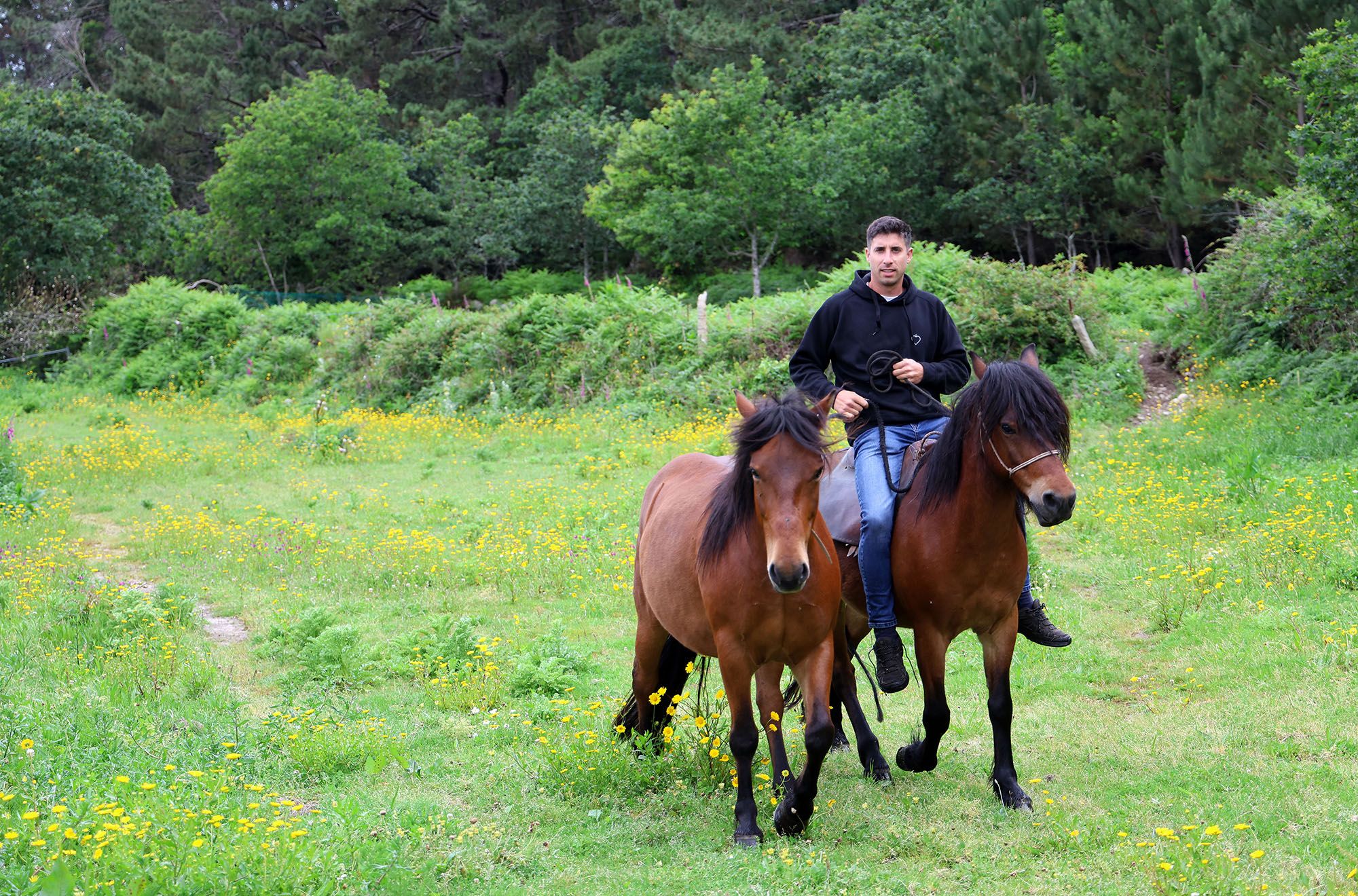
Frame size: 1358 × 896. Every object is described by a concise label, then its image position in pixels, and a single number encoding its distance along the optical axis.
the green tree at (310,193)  41.19
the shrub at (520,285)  41.62
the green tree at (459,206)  44.69
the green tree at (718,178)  34.72
